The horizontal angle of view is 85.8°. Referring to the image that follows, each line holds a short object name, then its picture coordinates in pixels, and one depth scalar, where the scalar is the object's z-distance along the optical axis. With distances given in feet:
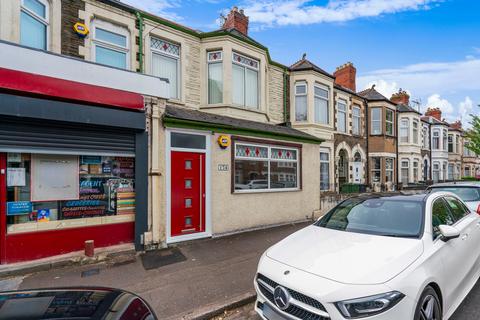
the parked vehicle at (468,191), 20.62
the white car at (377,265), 7.43
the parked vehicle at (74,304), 6.10
